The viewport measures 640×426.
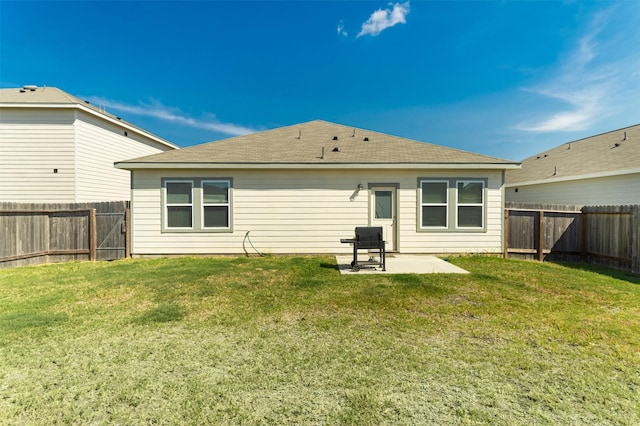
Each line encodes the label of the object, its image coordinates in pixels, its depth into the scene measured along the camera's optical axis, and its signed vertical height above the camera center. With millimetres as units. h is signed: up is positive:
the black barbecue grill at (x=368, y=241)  6766 -727
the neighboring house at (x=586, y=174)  9609 +1621
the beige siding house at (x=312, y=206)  8641 +207
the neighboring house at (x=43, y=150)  10875 +2462
